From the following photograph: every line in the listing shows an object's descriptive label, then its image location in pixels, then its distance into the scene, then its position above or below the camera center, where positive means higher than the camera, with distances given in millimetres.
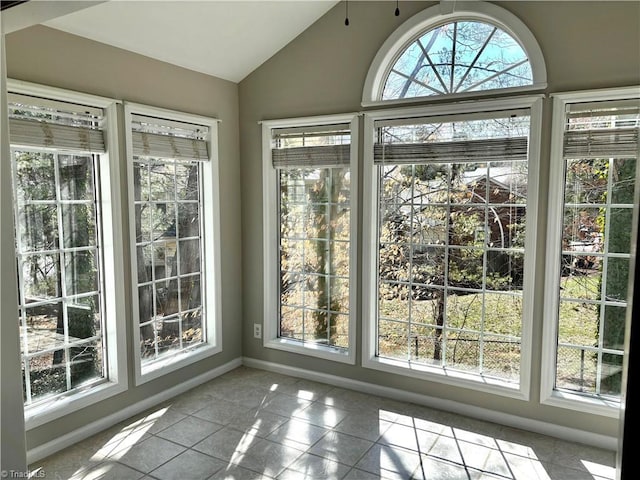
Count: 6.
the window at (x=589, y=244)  2844 -213
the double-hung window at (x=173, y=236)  3420 -201
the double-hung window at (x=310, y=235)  3820 -208
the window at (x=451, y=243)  3217 -238
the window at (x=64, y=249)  2752 -240
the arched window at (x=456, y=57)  3082 +1094
